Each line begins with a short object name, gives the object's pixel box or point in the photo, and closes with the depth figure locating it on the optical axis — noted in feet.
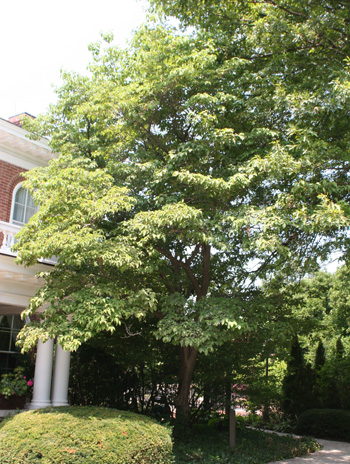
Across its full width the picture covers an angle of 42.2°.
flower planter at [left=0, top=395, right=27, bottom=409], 42.04
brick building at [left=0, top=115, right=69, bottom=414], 36.86
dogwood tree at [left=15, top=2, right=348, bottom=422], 29.86
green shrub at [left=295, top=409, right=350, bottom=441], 55.06
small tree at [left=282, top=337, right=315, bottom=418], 66.44
